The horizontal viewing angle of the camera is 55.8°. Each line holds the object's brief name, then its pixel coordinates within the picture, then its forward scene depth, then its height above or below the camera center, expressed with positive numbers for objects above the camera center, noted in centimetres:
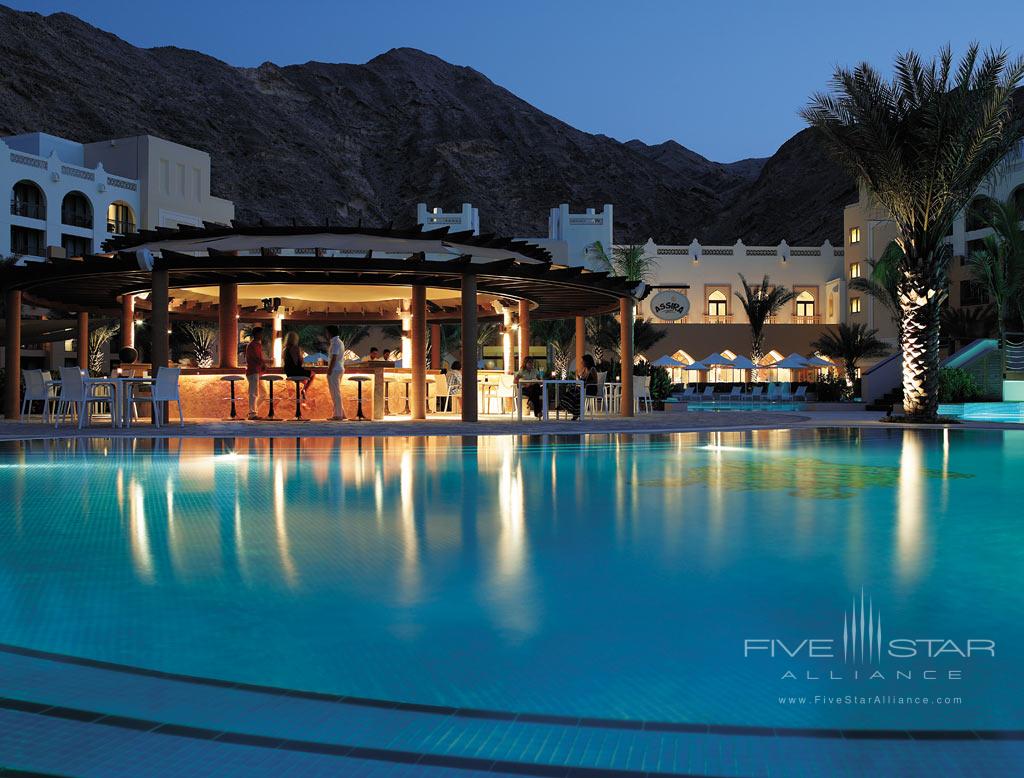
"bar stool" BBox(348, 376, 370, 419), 1956 -24
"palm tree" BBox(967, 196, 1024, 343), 3084 +381
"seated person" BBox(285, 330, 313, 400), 1836 +37
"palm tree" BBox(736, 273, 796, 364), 4556 +332
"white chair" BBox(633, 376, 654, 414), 2381 -27
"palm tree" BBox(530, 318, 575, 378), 4303 +203
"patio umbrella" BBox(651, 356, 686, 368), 4432 +71
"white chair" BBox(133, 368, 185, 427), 1677 -11
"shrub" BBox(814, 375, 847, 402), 3447 -47
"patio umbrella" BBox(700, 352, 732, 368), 4219 +73
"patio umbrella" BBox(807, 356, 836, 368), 4179 +61
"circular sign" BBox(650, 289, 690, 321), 4316 +321
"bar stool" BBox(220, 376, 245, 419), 1904 -1
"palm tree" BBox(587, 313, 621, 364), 4016 +180
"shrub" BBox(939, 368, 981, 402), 2636 -28
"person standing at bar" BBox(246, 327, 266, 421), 1848 +24
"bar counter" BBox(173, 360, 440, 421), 1956 -29
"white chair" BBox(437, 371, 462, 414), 2339 -16
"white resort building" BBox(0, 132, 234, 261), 4597 +972
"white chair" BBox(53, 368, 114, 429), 1677 -17
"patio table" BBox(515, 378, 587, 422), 1930 -28
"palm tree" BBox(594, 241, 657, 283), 4206 +569
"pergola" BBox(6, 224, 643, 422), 1809 +206
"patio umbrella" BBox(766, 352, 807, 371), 4222 +63
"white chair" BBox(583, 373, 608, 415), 2183 -57
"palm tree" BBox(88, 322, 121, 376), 3800 +164
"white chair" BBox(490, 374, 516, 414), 2391 -29
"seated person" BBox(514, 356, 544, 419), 2075 -23
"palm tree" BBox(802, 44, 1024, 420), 1917 +476
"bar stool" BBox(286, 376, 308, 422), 1920 -36
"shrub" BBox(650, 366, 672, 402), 2766 -24
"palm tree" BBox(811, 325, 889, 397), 3903 +129
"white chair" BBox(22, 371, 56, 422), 1805 -11
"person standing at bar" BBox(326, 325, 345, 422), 1771 +19
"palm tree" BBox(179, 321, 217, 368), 4278 +193
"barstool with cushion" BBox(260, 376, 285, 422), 1877 -3
